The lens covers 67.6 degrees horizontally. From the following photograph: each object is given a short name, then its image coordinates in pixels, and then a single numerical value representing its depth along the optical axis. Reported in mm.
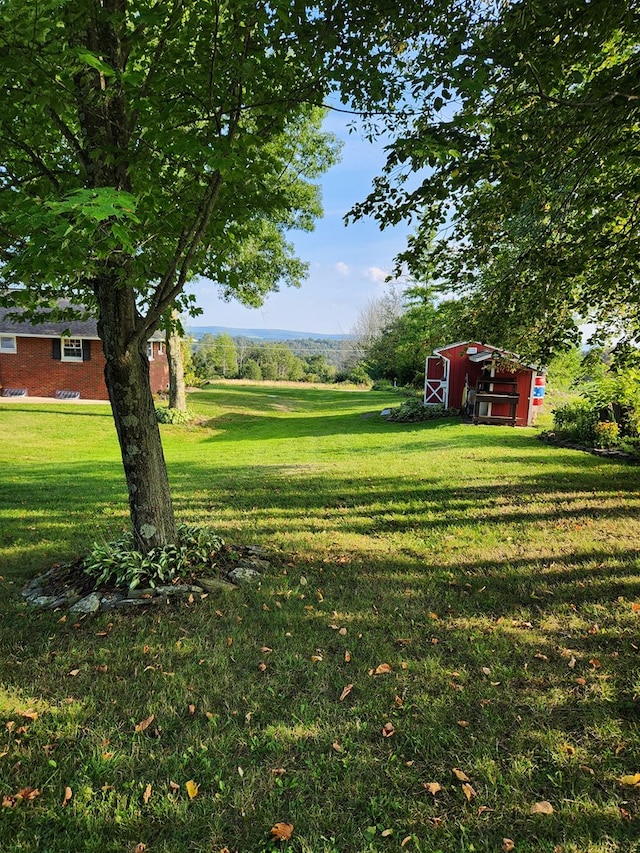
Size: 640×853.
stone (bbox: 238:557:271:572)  4988
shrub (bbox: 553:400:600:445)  12898
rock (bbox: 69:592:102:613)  4055
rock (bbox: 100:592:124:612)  4090
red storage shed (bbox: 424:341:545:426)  19016
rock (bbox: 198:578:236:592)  4446
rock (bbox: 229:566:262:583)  4680
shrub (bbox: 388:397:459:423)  21562
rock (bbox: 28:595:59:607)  4172
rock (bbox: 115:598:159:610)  4098
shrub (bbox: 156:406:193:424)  20250
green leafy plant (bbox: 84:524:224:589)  4371
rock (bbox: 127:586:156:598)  4215
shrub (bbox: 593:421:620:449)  12031
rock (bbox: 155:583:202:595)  4270
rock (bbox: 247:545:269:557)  5366
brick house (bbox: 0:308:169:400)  21781
